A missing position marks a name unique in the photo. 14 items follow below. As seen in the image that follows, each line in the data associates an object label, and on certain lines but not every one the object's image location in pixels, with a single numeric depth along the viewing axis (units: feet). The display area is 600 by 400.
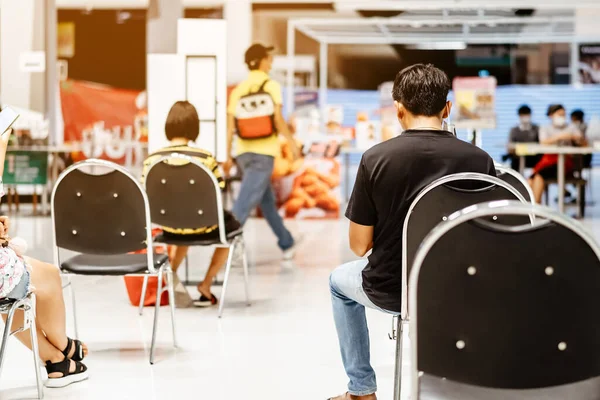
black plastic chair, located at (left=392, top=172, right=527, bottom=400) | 13.39
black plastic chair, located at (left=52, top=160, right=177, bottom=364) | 19.82
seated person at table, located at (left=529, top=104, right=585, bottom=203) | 51.63
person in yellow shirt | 33.48
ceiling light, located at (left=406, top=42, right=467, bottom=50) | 82.77
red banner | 60.73
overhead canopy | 67.44
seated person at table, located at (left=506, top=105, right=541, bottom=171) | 57.29
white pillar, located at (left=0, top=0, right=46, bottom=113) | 58.55
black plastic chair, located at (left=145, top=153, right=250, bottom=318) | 24.10
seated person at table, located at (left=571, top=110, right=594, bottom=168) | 56.99
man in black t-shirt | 13.76
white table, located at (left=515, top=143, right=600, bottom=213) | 46.76
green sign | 52.63
